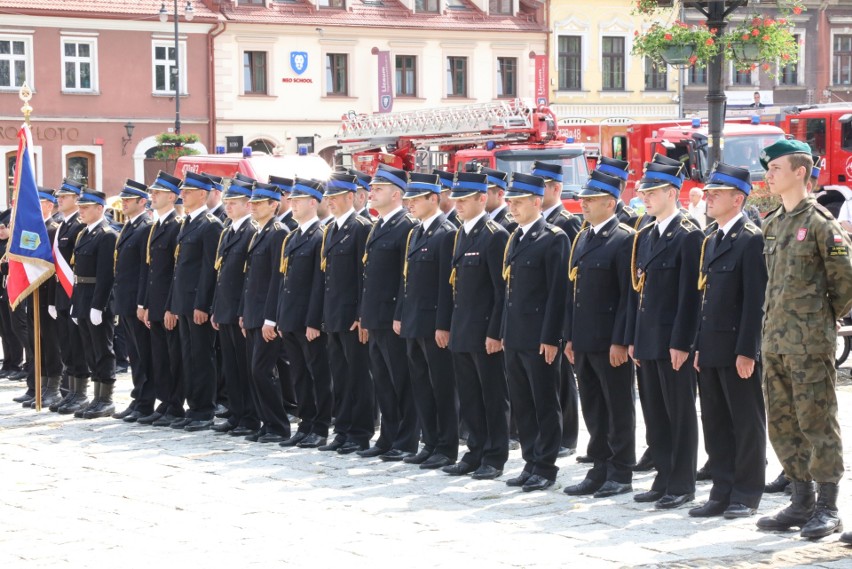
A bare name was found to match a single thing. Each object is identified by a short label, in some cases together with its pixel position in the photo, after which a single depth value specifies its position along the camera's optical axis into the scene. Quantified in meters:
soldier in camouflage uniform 7.99
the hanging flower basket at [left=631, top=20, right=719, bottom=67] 16.44
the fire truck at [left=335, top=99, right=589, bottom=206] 24.33
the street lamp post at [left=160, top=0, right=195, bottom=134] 42.31
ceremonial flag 14.09
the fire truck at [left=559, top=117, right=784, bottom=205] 25.83
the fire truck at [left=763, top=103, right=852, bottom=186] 26.80
